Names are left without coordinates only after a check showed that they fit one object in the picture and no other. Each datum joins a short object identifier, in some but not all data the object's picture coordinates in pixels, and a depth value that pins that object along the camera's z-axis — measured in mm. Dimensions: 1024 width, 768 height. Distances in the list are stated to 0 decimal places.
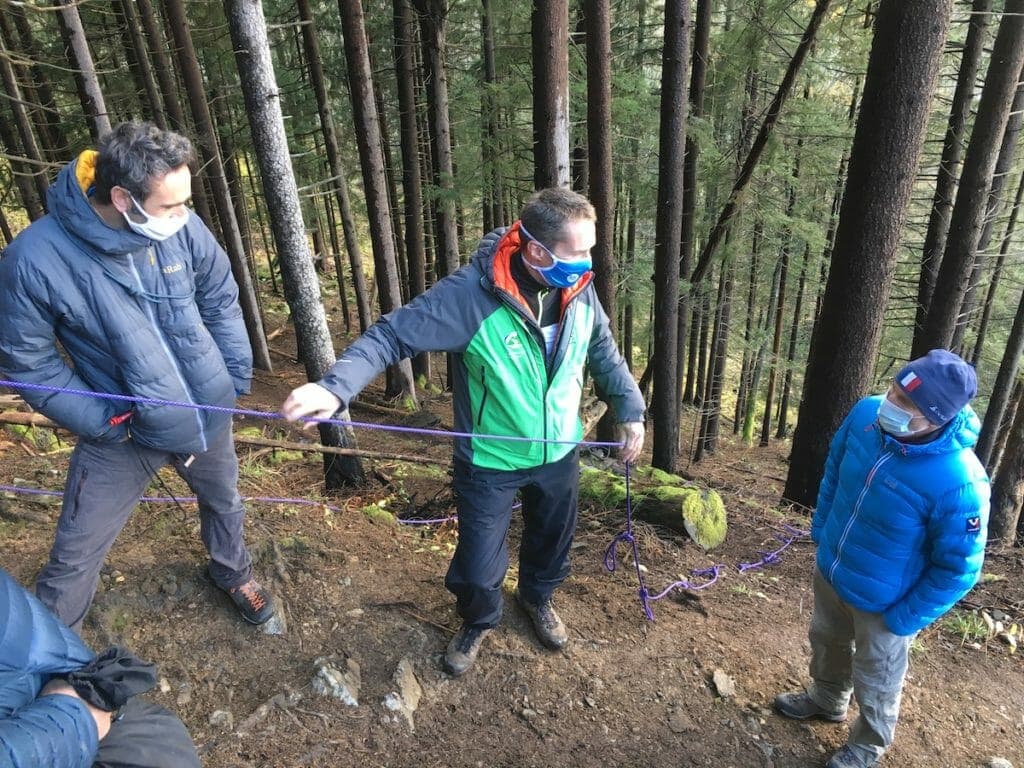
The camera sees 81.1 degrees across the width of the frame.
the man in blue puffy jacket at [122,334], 2459
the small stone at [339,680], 3221
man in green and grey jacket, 2855
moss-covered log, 5566
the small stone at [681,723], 3516
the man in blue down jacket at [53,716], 1678
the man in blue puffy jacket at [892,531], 2588
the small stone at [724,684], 3799
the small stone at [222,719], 2967
